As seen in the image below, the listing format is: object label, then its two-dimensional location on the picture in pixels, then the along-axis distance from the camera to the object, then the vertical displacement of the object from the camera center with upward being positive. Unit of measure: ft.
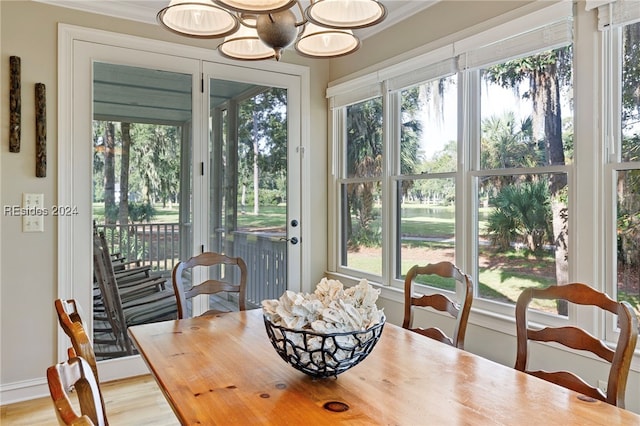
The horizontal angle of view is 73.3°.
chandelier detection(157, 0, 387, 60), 4.55 +2.40
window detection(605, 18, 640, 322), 6.35 +0.82
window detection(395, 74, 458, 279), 9.31 +0.90
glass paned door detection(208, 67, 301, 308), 11.38 +0.91
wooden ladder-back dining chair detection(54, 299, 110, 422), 3.73 -1.09
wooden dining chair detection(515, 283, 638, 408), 4.12 -1.38
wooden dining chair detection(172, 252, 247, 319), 7.20 -1.25
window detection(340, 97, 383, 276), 11.43 +0.64
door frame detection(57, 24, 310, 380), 9.46 +1.10
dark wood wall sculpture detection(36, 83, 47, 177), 9.15 +1.78
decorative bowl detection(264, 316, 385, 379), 3.81 -1.22
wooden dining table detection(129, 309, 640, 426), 3.44 -1.63
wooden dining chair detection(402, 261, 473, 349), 5.90 -1.32
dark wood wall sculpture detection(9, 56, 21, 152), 8.87 +2.30
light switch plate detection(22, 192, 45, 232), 9.10 +0.03
